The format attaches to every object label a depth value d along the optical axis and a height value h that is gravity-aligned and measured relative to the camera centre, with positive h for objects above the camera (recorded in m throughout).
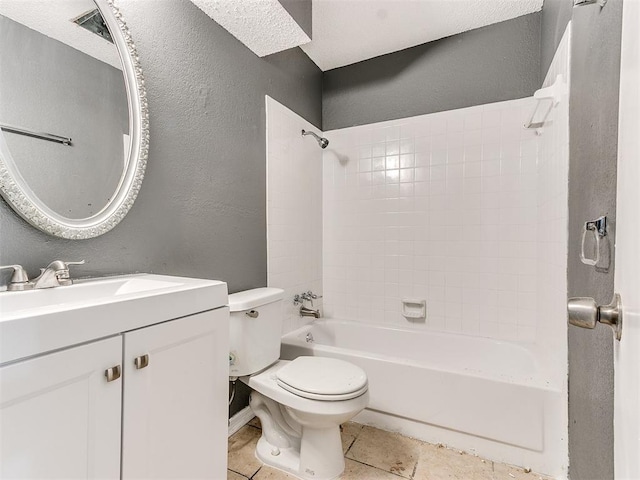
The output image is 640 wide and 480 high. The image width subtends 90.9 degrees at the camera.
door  0.41 -0.02
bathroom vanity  0.60 -0.34
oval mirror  0.94 +0.41
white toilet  1.33 -0.67
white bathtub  1.45 -0.81
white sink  0.60 -0.17
